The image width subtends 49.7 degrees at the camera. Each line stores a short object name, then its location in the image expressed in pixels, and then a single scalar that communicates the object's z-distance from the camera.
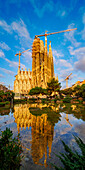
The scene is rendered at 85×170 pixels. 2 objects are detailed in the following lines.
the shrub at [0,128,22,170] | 2.23
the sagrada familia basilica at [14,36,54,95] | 71.06
